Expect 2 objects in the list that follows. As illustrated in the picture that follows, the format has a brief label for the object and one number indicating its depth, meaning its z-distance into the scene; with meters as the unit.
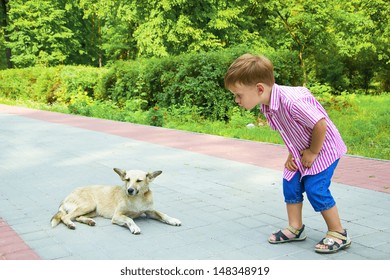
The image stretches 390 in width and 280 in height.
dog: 4.88
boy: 3.83
